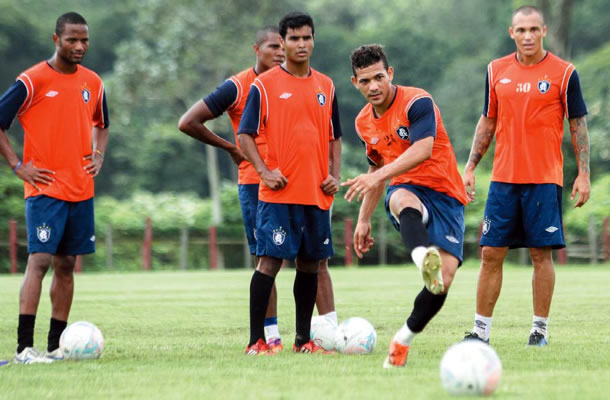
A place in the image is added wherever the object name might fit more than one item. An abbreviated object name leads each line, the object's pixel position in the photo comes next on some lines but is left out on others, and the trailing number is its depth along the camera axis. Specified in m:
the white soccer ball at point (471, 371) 11.66
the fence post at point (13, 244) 61.37
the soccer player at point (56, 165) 16.56
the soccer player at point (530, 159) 17.73
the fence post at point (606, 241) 65.87
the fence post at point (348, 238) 67.71
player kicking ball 14.45
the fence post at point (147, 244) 68.87
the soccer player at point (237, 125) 17.58
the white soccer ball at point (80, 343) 16.20
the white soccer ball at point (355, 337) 16.45
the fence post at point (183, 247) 71.27
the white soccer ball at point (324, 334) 17.09
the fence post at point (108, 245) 69.37
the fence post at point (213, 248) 70.37
